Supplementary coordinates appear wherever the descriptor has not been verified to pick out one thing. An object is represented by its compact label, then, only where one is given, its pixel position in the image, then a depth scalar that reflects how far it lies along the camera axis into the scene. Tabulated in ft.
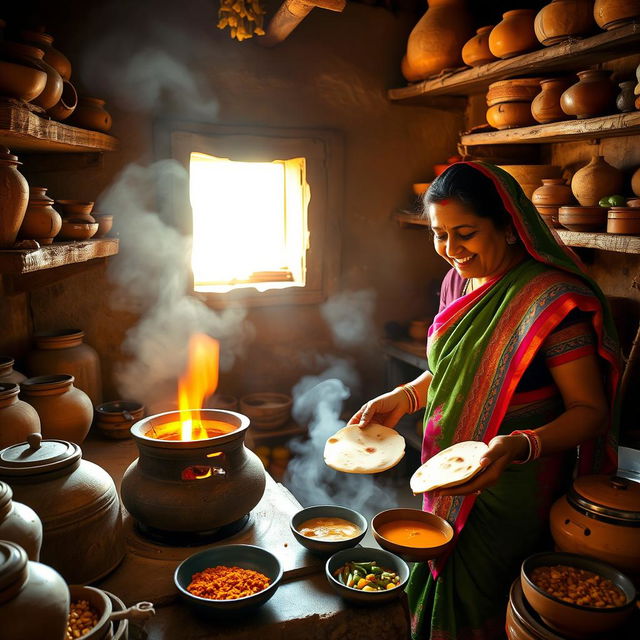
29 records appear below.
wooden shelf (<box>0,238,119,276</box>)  6.92
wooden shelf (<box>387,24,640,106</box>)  9.57
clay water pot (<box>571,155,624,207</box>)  10.41
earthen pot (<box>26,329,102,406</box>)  11.00
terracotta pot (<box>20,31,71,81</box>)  8.86
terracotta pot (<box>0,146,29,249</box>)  6.88
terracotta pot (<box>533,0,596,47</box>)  9.95
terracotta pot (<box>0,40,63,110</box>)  7.04
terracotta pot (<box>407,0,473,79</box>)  13.32
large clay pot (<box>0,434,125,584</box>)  5.88
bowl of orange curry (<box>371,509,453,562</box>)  6.22
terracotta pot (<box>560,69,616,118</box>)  10.02
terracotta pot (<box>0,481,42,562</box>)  4.38
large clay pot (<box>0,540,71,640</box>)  3.75
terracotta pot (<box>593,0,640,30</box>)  8.95
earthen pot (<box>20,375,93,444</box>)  9.29
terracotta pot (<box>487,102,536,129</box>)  11.75
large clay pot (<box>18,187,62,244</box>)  7.94
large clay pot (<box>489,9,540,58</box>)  11.19
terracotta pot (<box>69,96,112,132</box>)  10.75
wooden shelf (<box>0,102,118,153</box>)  6.70
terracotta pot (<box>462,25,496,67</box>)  12.19
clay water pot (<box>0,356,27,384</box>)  9.18
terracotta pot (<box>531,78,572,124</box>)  10.92
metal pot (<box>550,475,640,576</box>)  5.40
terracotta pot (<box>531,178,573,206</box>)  11.07
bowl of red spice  5.61
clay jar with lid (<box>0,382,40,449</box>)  7.87
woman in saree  6.16
